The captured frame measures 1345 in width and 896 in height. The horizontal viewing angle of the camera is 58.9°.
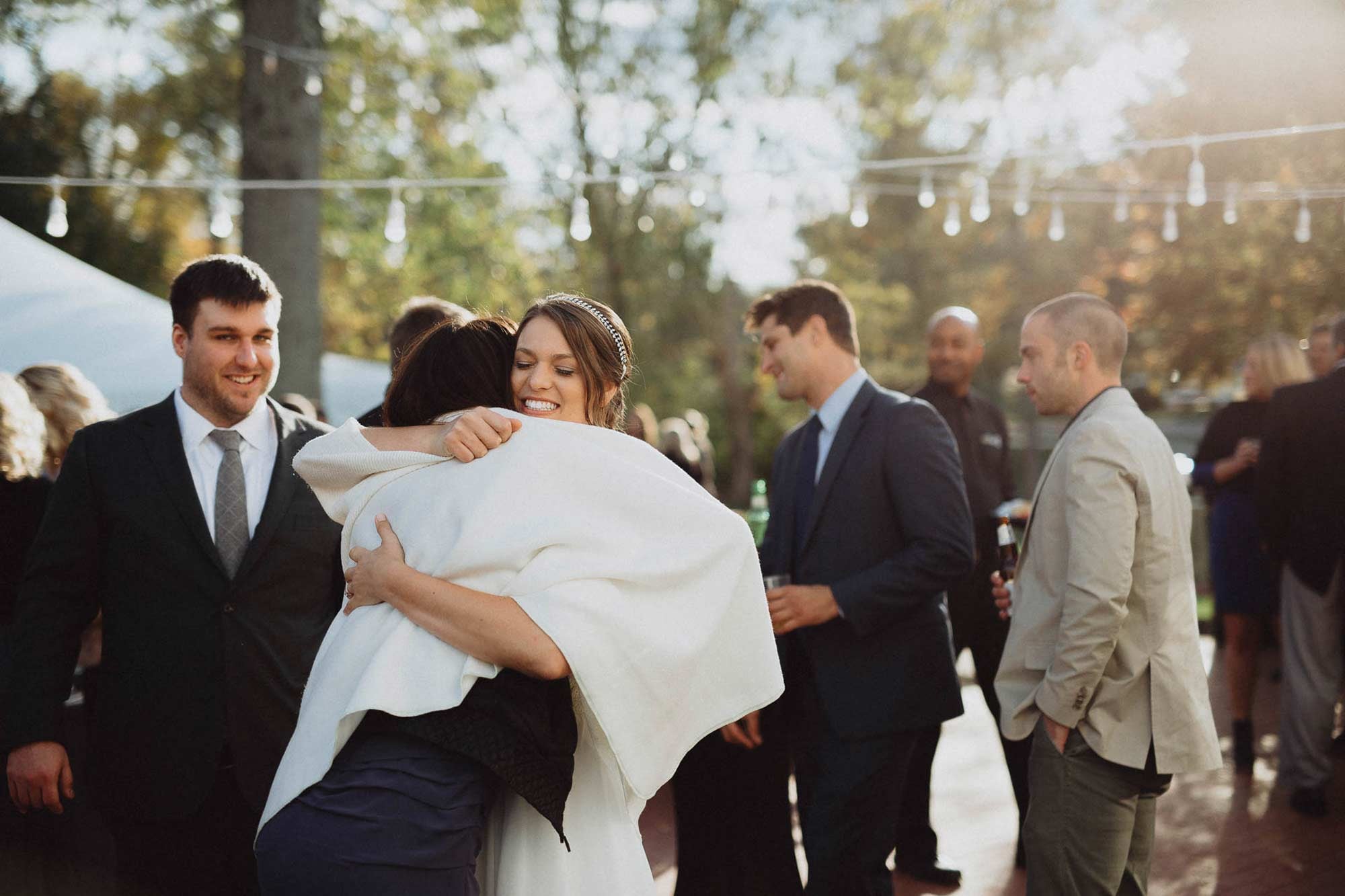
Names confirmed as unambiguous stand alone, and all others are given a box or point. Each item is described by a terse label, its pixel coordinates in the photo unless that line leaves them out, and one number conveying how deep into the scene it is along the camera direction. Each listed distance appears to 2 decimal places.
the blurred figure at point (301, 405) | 5.17
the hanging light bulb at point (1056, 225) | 8.36
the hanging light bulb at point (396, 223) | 6.97
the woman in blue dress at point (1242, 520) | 6.62
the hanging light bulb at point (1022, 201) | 7.90
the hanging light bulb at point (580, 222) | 7.09
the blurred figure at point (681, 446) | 6.92
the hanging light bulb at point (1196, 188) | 6.75
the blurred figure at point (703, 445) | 8.38
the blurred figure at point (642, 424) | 6.50
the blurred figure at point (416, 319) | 4.15
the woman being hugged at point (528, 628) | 2.07
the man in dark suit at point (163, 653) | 3.06
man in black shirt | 5.54
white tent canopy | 6.60
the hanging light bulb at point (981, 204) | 7.45
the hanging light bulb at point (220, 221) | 7.04
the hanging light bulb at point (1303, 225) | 7.92
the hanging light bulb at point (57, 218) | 6.55
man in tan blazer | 3.17
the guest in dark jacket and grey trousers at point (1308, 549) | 5.66
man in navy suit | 3.68
